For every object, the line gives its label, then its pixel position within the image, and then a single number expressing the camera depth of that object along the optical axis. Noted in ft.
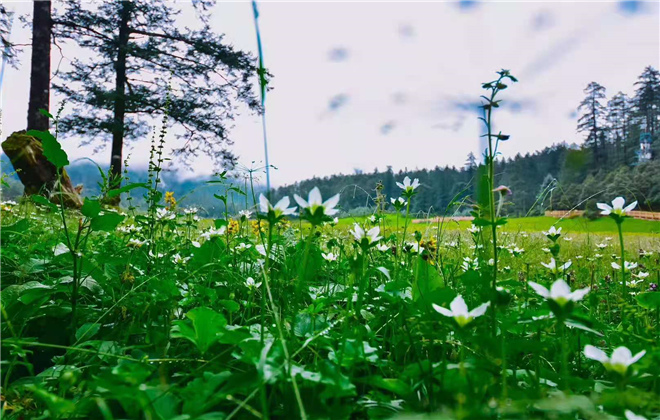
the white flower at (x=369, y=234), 2.83
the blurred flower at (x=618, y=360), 2.11
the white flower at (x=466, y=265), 5.60
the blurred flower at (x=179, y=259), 5.57
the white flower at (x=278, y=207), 2.55
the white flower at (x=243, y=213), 6.92
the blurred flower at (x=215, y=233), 5.08
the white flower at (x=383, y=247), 6.32
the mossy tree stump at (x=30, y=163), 28.25
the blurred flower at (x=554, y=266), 3.62
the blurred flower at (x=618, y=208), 3.32
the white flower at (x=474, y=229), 6.38
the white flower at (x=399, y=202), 5.65
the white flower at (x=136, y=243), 5.52
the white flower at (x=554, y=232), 4.24
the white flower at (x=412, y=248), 5.21
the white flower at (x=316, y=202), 2.53
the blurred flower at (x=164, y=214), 6.66
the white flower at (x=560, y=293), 2.03
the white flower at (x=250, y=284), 4.24
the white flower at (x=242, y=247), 5.94
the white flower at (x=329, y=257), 5.99
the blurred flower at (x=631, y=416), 1.94
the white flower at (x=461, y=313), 2.20
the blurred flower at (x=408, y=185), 4.65
